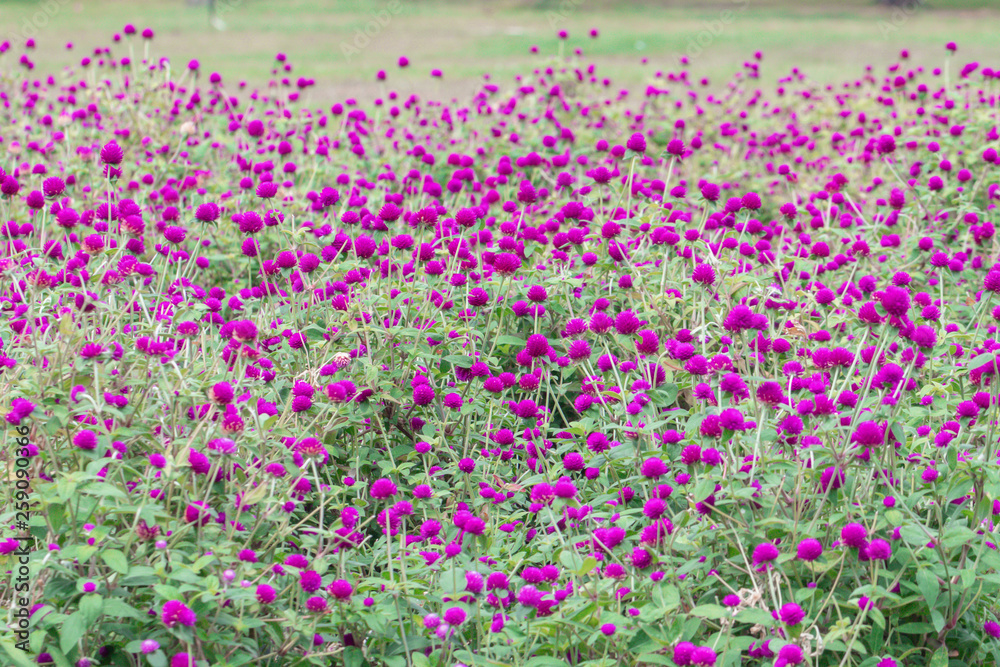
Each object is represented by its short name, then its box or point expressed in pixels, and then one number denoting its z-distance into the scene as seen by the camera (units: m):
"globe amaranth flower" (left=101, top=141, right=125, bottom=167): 7.36
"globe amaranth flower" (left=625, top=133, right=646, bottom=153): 8.17
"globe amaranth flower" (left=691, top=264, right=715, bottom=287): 7.34
